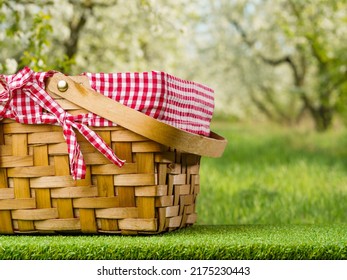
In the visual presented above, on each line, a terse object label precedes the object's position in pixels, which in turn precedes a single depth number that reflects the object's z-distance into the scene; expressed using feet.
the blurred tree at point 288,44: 46.22
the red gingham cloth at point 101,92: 13.05
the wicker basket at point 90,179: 13.18
